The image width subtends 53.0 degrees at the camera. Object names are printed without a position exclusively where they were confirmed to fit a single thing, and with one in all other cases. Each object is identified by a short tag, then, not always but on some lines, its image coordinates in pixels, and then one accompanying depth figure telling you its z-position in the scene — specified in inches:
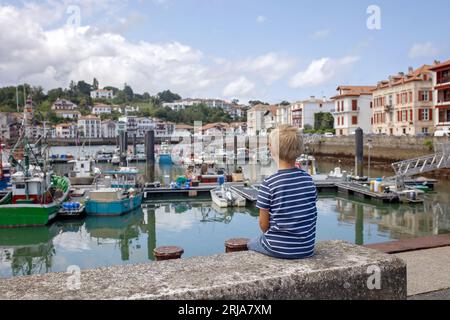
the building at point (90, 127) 5708.7
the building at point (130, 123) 5803.2
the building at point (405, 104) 2102.6
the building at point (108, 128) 5900.6
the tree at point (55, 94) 7048.2
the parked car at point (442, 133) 1666.1
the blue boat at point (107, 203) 919.7
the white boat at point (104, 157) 2667.3
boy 133.2
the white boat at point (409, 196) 982.4
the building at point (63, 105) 6742.1
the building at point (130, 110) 7071.9
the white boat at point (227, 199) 1005.5
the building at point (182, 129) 5603.8
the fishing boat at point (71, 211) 893.2
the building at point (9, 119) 2507.4
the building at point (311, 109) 3875.5
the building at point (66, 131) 5659.5
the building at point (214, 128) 4403.3
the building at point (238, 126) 5137.8
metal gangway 964.6
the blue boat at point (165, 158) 2566.2
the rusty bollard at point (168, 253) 240.2
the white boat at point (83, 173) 1423.5
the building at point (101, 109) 7234.3
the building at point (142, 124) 6034.0
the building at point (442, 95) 1855.3
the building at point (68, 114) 6474.9
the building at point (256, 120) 4227.4
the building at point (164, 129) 5888.3
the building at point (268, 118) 4001.7
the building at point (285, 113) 4025.1
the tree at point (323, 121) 3558.3
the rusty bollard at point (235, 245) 233.3
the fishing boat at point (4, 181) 1319.4
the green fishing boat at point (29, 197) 812.0
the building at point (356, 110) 2783.0
